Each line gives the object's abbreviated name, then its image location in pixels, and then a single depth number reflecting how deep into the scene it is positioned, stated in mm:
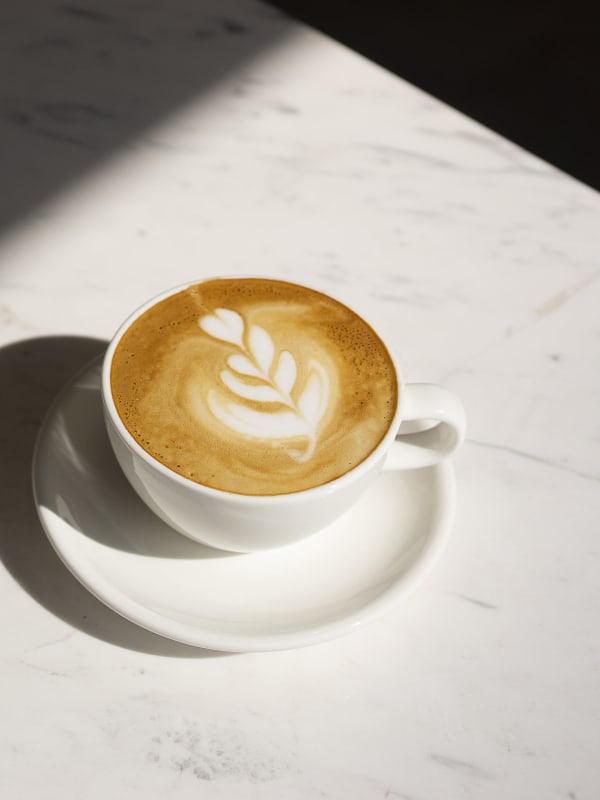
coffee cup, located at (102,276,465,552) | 603
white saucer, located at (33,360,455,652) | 604
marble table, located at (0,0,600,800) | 595
